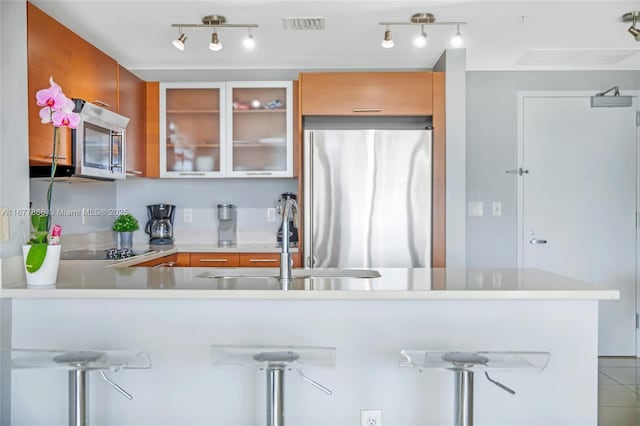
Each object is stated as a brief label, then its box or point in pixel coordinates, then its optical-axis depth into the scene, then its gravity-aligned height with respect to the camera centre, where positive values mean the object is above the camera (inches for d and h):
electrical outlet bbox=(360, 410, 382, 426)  80.6 -32.6
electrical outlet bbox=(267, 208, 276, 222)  172.2 -0.7
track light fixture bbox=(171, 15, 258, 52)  121.2 +46.0
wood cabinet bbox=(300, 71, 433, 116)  149.6 +35.5
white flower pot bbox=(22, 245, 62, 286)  80.4 -9.3
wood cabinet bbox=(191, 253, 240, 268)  152.4 -13.9
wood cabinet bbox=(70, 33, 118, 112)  117.5 +34.8
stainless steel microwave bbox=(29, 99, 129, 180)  113.7 +16.1
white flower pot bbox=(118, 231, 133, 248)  155.0 -8.1
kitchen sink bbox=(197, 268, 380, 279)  93.3 -11.5
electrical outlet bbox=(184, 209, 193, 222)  172.9 -0.8
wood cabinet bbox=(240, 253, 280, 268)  152.1 -13.9
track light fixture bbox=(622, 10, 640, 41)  114.4 +46.1
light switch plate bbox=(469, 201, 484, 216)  166.1 +1.7
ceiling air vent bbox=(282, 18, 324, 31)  123.0 +47.0
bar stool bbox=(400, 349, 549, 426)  62.0 -18.4
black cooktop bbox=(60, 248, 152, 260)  128.2 -11.0
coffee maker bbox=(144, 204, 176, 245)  165.6 -3.1
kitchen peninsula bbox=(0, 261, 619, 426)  80.1 -21.5
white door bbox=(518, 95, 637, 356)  165.3 +8.0
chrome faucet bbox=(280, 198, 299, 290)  81.4 -6.3
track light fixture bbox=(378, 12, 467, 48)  119.4 +45.9
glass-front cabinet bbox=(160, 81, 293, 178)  160.2 +26.3
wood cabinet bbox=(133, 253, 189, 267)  137.7 -13.8
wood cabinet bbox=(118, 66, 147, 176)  144.7 +29.2
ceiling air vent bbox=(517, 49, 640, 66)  146.6 +47.3
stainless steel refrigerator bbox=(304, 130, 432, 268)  145.6 +4.9
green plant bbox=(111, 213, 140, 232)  154.5 -3.5
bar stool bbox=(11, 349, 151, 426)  62.9 -18.5
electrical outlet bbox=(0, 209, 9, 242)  87.5 -2.2
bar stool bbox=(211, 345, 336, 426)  62.5 -18.3
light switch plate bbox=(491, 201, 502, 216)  166.4 +2.0
